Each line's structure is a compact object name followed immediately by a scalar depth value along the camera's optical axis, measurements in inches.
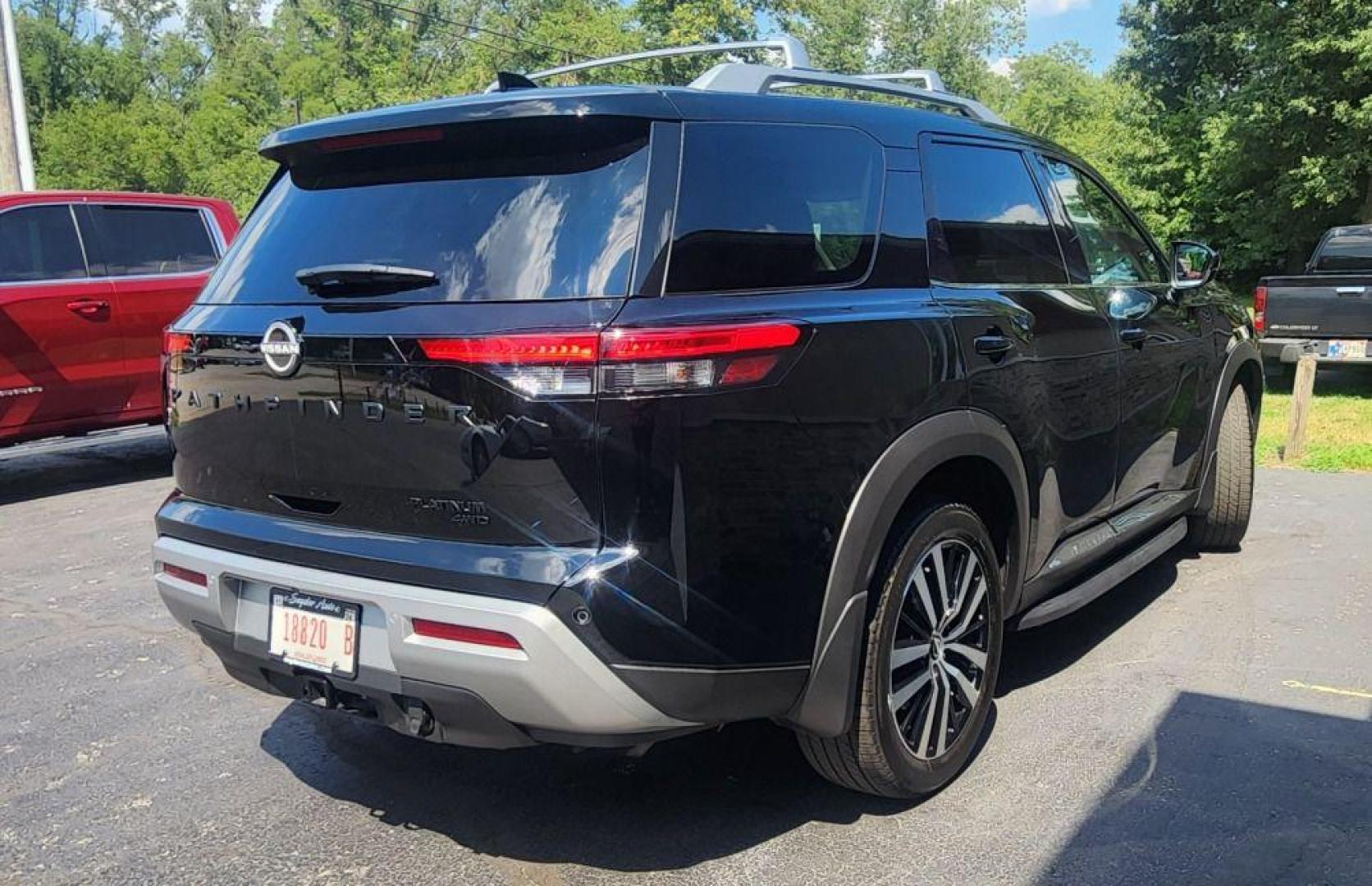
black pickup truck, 414.6
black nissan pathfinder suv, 92.7
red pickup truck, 287.6
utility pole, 453.7
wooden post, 325.1
